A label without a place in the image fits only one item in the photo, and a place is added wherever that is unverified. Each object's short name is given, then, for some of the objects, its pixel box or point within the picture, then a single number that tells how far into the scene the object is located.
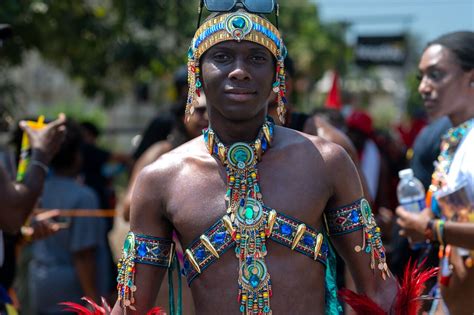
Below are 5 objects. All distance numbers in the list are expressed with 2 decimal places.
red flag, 15.19
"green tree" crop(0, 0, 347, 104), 14.42
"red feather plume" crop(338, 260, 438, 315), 5.11
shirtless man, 5.12
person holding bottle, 7.24
